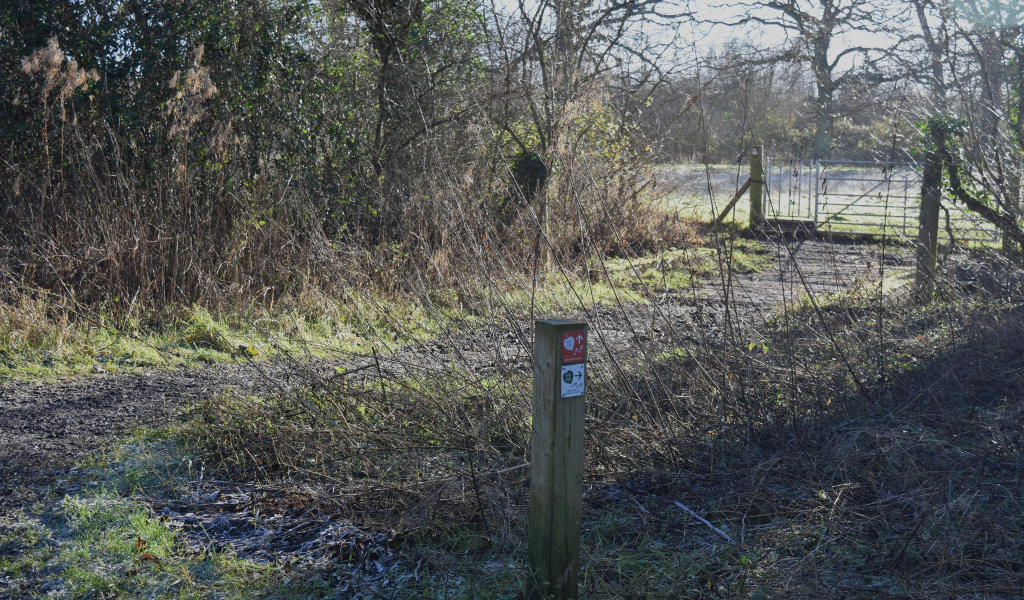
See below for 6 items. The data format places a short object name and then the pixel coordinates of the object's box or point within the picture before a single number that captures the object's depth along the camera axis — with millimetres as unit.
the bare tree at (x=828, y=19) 13922
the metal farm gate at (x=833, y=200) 17312
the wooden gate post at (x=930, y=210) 7371
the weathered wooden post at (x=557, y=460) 2582
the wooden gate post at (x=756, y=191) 16770
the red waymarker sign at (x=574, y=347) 2570
